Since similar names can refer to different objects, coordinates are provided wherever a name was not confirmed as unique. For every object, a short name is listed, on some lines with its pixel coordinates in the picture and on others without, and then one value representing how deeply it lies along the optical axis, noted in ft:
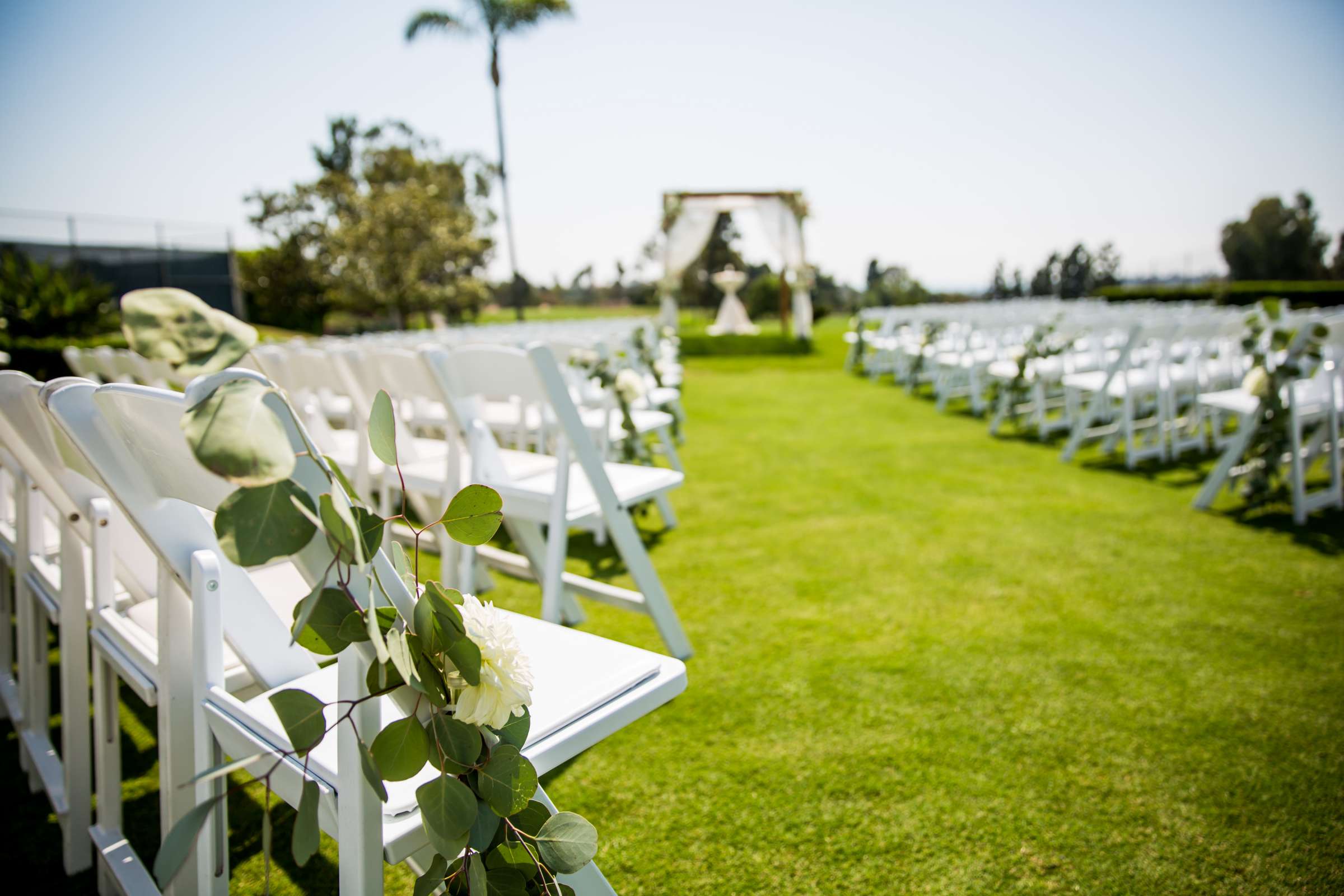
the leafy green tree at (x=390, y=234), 54.60
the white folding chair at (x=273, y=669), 2.32
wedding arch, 46.60
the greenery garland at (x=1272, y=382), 10.84
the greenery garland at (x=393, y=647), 1.63
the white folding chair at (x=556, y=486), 6.14
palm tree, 58.54
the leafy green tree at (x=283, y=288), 70.54
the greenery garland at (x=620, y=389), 9.57
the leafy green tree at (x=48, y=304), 30.32
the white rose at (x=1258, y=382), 11.02
